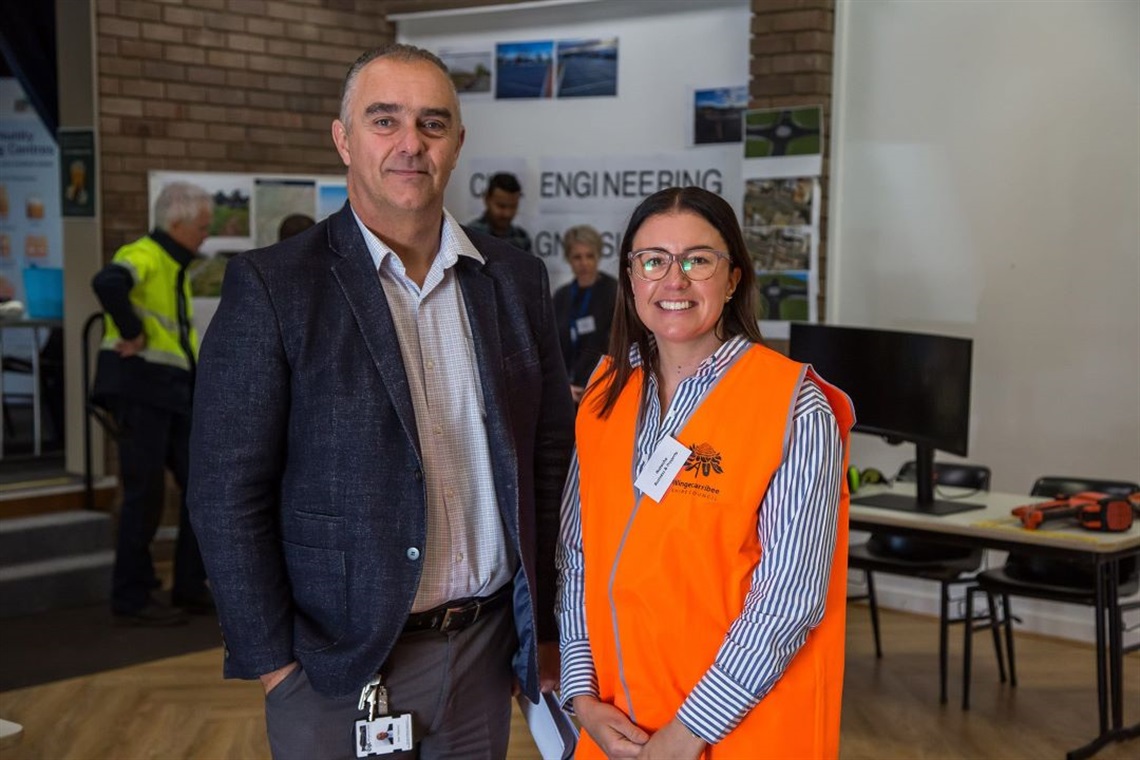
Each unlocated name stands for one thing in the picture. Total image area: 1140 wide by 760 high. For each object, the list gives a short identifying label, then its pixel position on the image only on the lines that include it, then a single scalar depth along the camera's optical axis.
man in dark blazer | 1.89
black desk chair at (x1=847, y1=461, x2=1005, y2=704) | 4.83
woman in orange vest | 1.86
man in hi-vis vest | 5.58
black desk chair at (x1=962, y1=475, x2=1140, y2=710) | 4.42
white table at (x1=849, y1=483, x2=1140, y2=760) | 4.07
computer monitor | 4.54
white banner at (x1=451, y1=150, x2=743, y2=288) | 6.72
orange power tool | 4.17
